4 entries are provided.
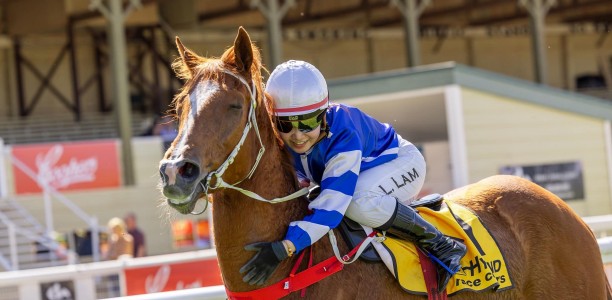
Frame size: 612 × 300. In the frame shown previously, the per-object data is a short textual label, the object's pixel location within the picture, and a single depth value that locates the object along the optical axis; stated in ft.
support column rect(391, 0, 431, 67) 87.35
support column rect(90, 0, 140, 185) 73.82
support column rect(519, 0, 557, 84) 94.89
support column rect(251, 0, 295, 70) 80.74
